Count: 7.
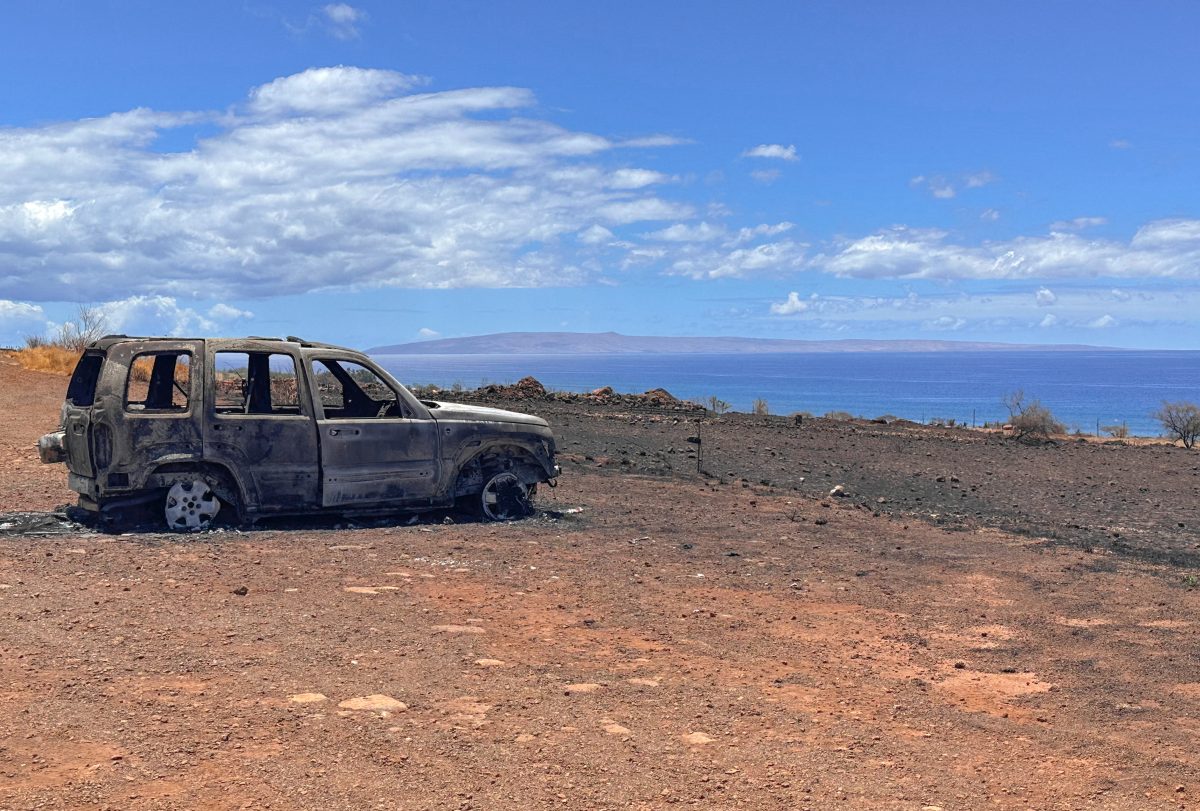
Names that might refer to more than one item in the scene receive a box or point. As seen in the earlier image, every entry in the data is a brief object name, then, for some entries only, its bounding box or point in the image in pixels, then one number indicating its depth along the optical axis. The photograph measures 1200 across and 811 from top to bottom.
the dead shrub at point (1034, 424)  30.28
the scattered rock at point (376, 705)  5.95
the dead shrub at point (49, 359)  28.95
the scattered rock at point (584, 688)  6.49
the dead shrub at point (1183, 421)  33.33
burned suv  10.81
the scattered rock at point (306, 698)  6.00
